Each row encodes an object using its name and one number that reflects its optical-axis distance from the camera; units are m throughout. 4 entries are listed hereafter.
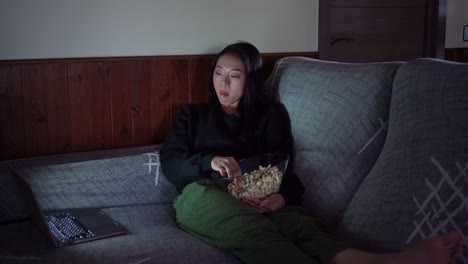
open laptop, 1.73
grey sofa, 1.59
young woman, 1.52
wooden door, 2.79
